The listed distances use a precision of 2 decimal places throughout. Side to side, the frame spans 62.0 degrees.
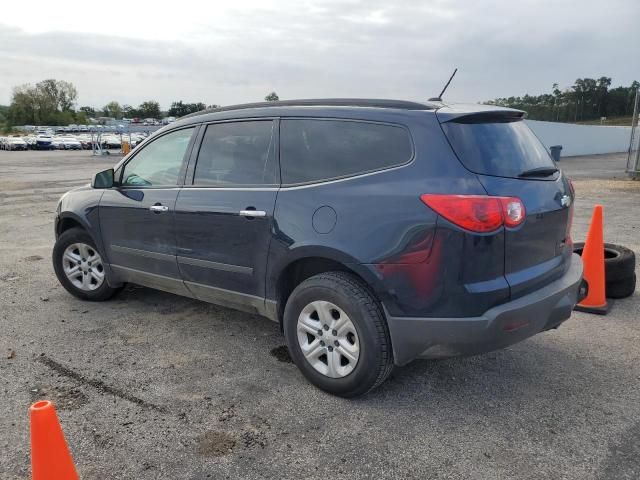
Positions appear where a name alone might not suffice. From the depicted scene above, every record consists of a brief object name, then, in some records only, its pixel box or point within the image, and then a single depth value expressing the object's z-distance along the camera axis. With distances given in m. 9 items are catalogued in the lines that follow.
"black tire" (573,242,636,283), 4.99
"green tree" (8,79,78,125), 108.06
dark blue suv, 2.86
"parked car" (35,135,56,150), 50.22
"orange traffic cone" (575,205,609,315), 4.76
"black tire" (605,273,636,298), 5.06
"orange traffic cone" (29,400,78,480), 2.11
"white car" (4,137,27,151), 49.31
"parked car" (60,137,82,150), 50.66
